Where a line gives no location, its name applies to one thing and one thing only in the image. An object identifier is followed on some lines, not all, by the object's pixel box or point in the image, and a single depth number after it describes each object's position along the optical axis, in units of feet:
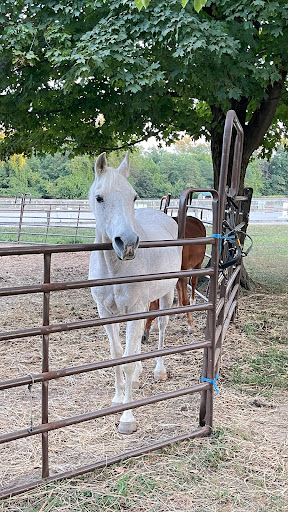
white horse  8.75
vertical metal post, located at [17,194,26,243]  49.08
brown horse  17.93
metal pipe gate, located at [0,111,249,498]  7.60
